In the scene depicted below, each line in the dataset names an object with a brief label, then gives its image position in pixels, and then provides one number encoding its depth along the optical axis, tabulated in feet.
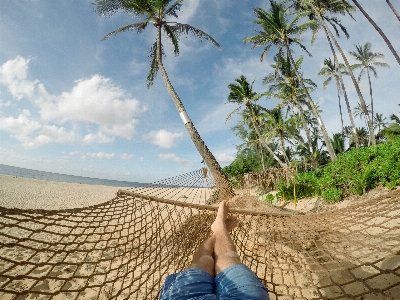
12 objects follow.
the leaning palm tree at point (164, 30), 21.26
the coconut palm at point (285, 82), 47.97
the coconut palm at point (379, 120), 83.56
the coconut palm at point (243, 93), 46.26
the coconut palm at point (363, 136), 67.52
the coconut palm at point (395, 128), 37.83
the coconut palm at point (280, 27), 38.52
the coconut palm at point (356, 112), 85.14
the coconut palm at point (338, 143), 51.11
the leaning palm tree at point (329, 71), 60.75
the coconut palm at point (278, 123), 48.57
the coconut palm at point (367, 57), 63.91
